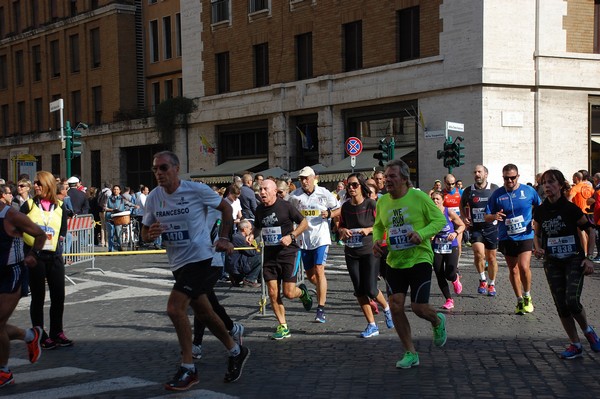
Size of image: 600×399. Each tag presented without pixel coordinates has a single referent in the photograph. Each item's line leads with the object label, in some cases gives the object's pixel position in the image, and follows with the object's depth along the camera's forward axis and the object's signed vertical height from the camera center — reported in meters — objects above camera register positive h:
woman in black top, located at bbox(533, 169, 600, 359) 8.02 -0.94
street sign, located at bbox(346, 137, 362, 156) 26.73 +0.44
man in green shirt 7.66 -0.82
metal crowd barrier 16.47 -1.48
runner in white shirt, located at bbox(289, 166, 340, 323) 10.48 -0.81
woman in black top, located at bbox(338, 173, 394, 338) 9.47 -0.96
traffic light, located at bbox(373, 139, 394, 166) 25.89 +0.20
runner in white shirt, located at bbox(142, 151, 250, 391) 7.03 -0.68
